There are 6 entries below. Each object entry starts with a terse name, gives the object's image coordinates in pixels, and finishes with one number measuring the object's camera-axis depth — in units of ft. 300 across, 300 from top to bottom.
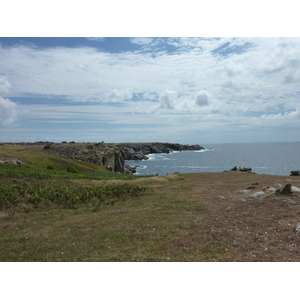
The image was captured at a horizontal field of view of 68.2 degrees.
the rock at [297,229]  43.95
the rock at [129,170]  371.45
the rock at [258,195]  77.67
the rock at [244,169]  218.38
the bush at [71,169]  200.03
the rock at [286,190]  76.89
